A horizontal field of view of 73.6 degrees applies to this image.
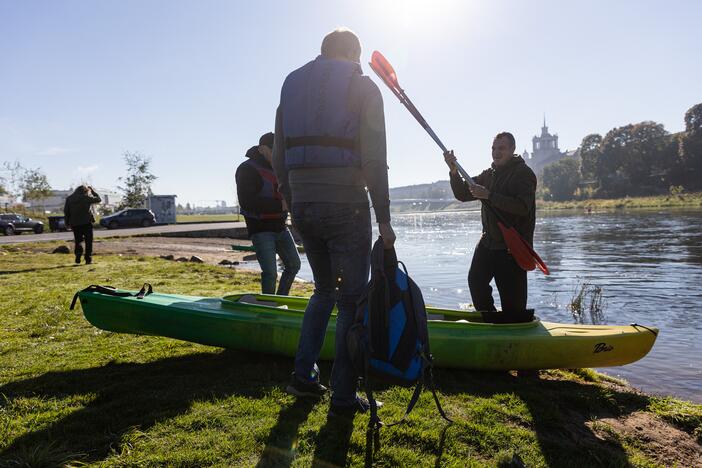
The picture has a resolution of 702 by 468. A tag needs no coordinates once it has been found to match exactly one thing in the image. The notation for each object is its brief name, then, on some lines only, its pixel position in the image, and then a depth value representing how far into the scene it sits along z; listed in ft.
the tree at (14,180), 160.15
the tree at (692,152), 250.16
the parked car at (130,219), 105.29
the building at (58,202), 274.93
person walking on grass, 35.93
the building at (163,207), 124.16
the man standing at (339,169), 8.97
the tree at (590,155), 288.92
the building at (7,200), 171.63
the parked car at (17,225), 92.58
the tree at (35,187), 154.76
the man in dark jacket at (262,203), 16.69
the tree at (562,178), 323.16
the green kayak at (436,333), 13.17
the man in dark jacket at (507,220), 13.85
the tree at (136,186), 140.97
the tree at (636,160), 261.03
